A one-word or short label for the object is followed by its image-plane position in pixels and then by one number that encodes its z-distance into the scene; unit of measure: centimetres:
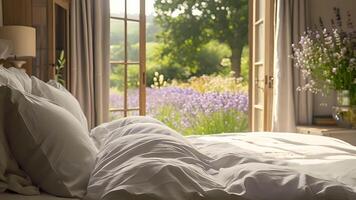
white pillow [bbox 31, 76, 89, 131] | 218
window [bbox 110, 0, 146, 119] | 491
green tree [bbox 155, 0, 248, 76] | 1050
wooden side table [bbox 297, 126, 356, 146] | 405
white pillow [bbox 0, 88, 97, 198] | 151
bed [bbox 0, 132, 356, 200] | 137
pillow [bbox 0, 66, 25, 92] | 197
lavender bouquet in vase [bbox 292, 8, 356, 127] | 374
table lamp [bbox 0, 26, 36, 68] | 301
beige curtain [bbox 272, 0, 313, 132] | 485
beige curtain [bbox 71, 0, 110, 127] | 445
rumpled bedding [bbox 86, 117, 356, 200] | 132
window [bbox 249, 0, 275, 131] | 504
